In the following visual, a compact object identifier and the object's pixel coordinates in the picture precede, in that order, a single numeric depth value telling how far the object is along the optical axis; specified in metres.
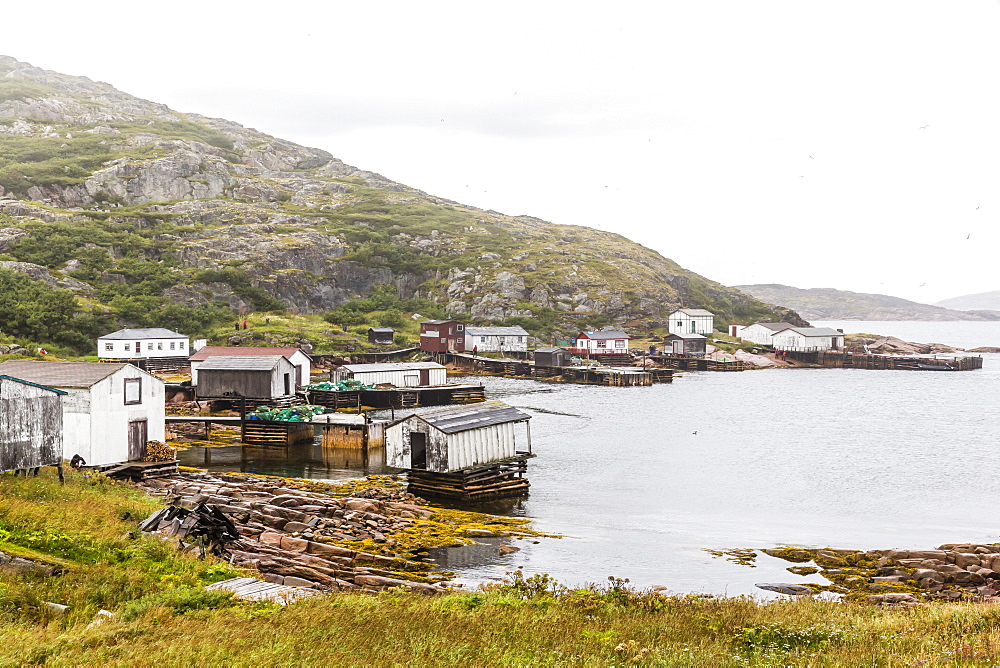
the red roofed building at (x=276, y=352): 69.44
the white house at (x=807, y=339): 144.50
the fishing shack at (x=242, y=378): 62.16
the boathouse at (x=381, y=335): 122.94
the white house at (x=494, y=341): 131.88
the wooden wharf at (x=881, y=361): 135.75
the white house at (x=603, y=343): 128.50
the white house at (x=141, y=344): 92.38
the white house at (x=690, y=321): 153.25
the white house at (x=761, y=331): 152.50
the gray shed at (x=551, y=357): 114.50
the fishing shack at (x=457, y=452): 37.12
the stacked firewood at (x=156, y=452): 38.03
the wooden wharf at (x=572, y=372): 108.56
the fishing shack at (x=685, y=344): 136.44
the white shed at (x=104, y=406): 34.38
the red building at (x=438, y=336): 125.38
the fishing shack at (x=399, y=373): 81.62
